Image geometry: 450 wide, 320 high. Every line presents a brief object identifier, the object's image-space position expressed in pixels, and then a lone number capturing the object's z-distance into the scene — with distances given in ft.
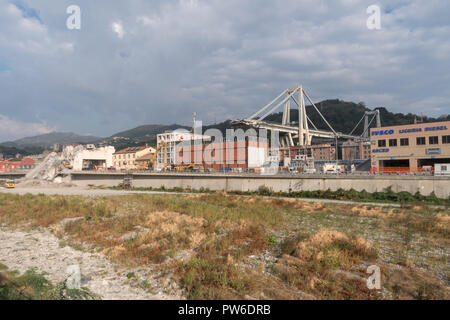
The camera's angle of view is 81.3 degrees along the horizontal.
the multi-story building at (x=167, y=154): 284.61
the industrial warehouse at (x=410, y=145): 155.74
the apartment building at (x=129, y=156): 332.60
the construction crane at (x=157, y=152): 270.75
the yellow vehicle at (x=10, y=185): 199.57
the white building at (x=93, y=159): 265.13
